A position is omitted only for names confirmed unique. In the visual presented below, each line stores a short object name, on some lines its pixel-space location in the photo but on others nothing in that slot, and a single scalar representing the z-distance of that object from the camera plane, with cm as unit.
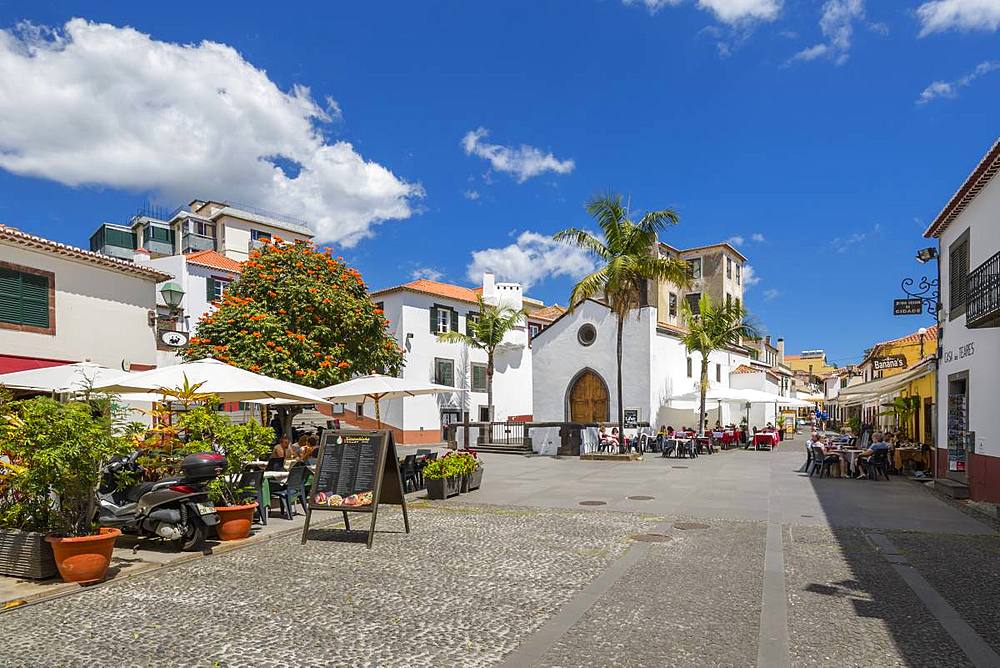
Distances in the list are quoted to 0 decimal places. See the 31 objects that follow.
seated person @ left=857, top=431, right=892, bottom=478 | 1822
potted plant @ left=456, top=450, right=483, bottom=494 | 1482
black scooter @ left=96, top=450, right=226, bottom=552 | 844
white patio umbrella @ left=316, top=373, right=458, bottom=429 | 1488
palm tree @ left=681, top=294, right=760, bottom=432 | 3098
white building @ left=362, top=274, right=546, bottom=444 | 3684
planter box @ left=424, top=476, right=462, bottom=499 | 1383
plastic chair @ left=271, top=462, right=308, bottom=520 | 1102
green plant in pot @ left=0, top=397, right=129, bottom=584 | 677
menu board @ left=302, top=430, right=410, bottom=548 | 954
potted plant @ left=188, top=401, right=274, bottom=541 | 902
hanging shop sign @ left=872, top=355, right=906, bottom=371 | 2503
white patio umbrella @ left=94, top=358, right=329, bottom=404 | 1087
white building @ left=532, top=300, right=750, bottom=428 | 3138
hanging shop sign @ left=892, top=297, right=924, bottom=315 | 1716
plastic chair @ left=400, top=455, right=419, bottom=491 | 1479
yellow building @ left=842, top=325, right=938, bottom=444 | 1947
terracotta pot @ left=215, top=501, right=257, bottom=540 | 913
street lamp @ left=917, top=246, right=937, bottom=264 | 1702
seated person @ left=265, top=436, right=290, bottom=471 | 1269
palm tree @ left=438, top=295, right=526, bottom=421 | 3838
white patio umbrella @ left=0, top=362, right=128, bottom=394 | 1174
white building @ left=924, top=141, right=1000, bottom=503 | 1254
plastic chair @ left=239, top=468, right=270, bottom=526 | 998
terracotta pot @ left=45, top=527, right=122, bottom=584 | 688
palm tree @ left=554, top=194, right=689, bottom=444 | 2392
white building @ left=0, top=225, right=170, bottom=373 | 1647
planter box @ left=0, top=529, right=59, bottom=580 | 698
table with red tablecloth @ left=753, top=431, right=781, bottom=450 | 3040
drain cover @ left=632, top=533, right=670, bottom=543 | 969
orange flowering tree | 1995
